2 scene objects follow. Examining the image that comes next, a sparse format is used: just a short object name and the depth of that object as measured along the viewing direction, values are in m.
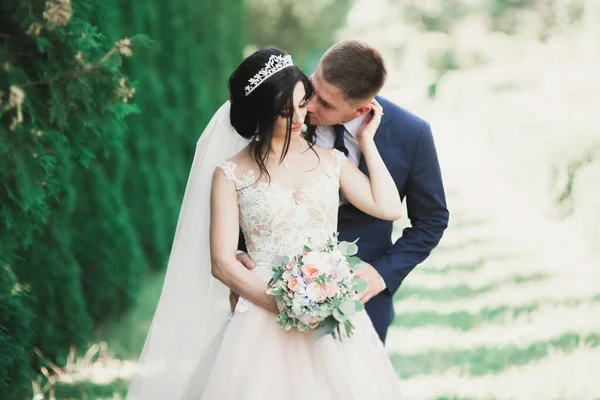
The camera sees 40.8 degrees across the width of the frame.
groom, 3.54
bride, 3.12
